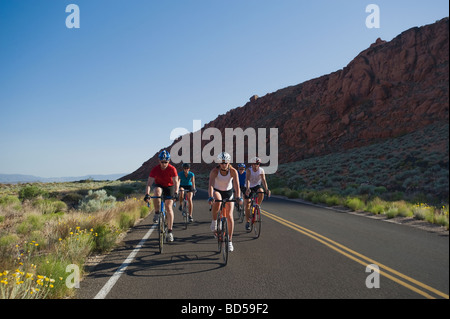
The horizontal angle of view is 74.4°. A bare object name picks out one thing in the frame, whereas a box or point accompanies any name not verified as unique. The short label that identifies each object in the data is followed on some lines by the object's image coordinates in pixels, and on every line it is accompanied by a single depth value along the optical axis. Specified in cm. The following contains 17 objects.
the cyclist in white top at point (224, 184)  682
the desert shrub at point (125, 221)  1074
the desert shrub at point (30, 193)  2144
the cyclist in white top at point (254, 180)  967
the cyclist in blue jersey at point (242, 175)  1114
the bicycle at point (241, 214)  1202
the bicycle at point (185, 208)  1110
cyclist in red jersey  781
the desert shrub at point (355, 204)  1495
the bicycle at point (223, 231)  624
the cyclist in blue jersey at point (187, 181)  1151
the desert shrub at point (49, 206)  1559
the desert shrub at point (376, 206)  1353
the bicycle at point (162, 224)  718
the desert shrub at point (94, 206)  1484
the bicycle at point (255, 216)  894
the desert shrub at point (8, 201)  1723
